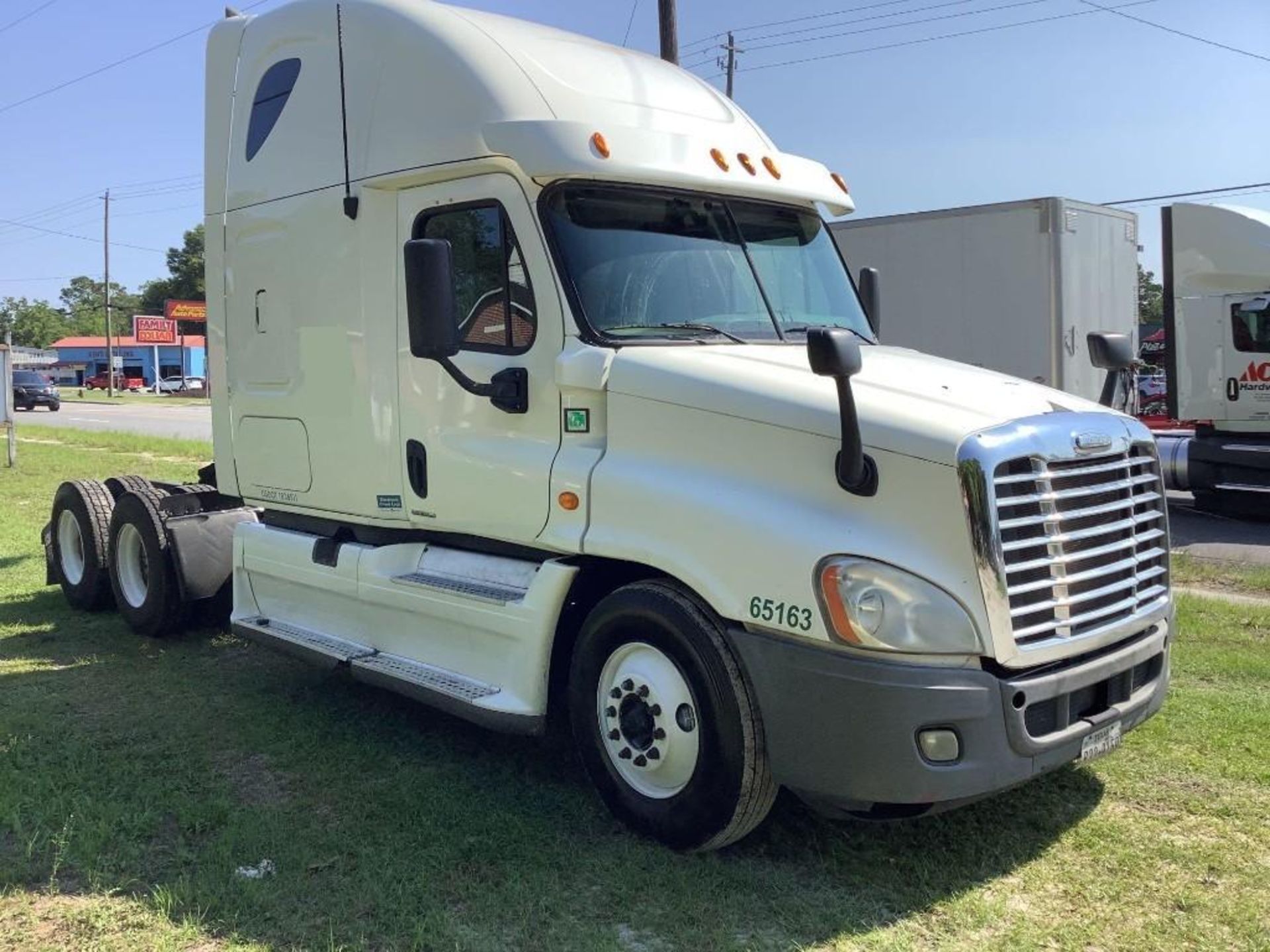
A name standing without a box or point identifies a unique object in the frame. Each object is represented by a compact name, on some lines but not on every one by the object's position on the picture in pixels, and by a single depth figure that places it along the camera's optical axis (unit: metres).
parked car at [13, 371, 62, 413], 46.09
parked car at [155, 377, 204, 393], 76.19
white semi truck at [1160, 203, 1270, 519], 12.95
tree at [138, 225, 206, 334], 114.12
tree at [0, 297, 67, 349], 128.50
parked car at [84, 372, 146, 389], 87.62
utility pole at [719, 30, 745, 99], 41.94
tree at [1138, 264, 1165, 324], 66.94
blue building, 95.31
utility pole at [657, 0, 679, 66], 15.02
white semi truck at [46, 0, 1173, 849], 3.70
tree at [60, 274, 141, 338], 134.12
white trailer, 13.13
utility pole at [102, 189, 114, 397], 67.59
